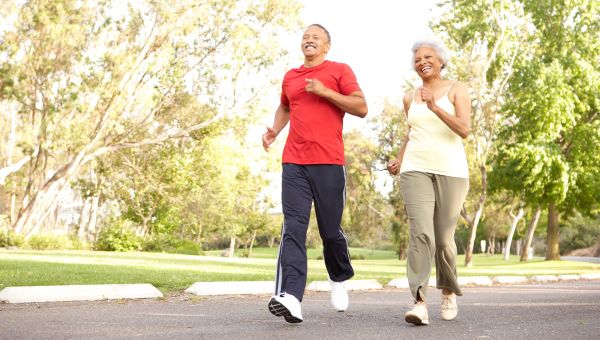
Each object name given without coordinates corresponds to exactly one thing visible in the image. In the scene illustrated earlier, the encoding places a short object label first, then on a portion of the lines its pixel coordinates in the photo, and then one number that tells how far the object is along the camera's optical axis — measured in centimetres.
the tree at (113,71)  2573
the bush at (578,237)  7380
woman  581
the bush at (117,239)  2930
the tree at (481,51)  2697
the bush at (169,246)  3112
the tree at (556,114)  2786
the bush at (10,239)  2484
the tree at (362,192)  4459
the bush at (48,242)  2555
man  573
